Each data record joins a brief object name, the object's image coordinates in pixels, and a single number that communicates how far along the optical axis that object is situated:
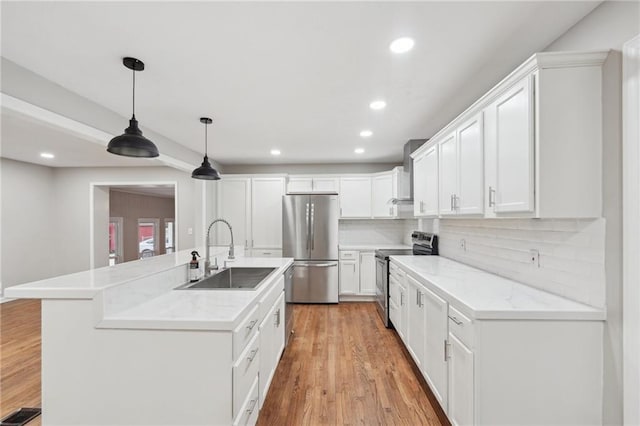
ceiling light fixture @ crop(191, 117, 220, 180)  3.25
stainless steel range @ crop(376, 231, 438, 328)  3.85
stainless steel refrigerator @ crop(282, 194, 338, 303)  4.99
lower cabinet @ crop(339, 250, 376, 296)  5.14
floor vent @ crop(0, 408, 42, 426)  2.02
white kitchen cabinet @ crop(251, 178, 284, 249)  5.32
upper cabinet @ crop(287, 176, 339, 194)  5.43
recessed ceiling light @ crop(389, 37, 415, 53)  1.83
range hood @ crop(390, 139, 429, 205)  4.19
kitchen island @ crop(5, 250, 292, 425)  1.45
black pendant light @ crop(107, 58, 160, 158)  1.96
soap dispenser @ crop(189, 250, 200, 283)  2.34
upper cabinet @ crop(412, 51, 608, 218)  1.54
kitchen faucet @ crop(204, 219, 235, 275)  2.54
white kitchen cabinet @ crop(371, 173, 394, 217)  5.25
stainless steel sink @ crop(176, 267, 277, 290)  2.72
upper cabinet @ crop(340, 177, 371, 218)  5.39
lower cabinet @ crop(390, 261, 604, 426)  1.53
